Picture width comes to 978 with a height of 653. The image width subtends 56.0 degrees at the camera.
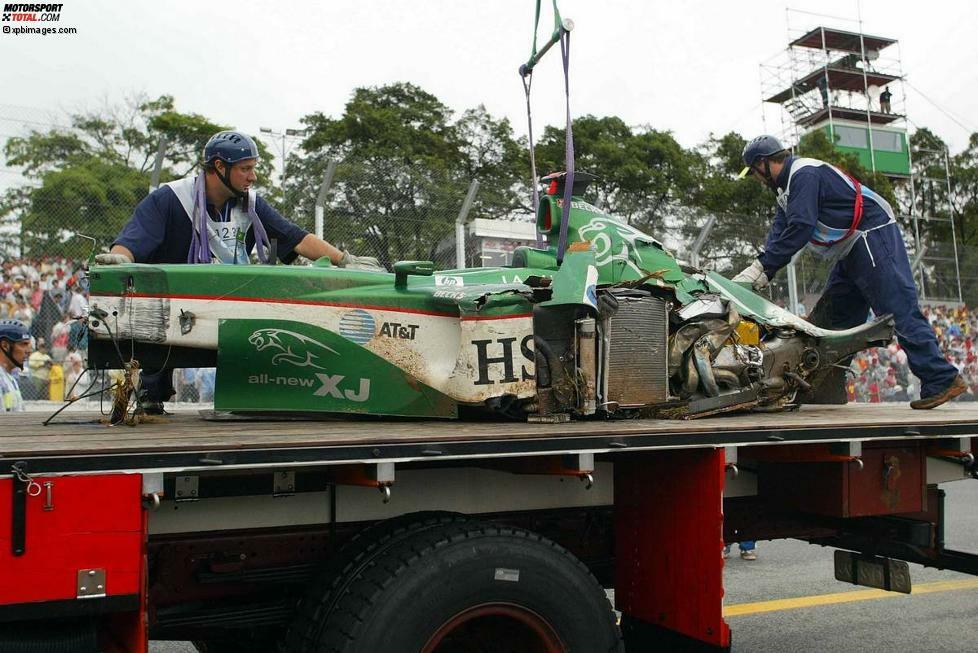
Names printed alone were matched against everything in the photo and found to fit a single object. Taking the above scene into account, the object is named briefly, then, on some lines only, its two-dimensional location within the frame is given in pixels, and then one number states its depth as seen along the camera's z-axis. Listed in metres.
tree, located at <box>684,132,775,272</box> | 38.31
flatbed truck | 2.28
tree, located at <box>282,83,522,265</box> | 10.27
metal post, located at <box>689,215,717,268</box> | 11.76
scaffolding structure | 48.28
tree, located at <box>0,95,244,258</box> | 10.16
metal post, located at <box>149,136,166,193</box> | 8.95
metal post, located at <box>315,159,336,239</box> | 9.81
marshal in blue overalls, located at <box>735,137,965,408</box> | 5.40
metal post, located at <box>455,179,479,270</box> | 10.26
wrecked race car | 3.66
